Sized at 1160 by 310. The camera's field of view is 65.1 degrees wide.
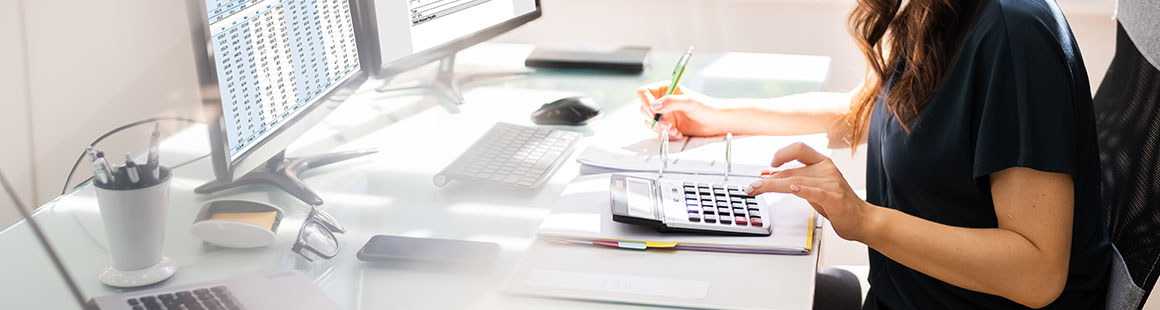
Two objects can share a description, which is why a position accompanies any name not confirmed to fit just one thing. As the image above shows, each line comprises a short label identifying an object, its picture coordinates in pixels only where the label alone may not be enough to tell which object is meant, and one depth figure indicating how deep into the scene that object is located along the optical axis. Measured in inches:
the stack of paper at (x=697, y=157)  45.6
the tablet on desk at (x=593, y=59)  67.2
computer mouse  55.1
